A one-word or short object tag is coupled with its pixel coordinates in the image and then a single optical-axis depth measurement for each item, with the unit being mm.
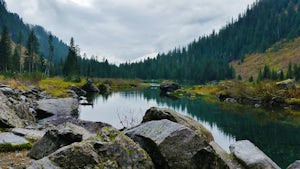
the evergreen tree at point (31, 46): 100406
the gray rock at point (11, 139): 12157
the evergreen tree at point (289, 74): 98739
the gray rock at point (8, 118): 15134
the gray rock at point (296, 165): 10943
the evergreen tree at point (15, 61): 99675
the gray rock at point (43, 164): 7128
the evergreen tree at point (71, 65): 102444
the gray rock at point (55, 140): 10173
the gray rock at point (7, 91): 29395
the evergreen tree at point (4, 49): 86184
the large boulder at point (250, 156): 10566
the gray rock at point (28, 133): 13501
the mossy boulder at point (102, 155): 7618
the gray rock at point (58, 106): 33223
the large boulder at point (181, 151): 8707
